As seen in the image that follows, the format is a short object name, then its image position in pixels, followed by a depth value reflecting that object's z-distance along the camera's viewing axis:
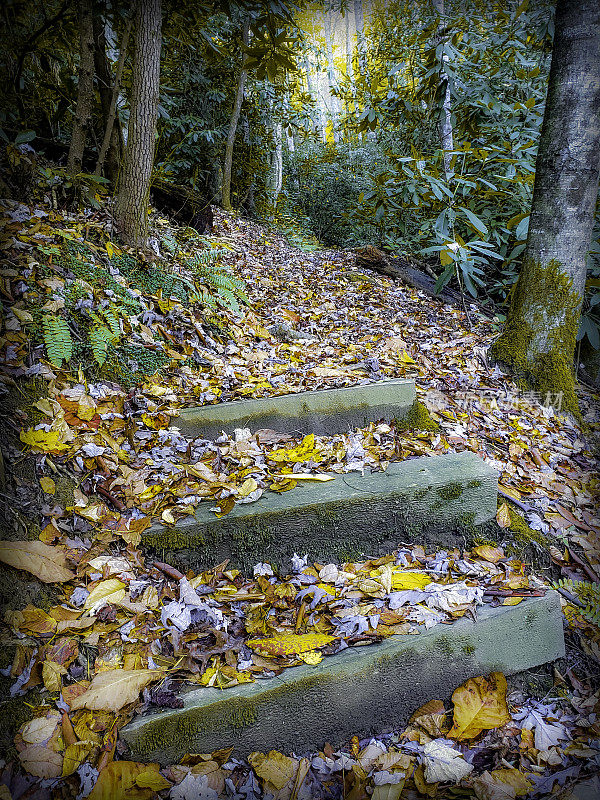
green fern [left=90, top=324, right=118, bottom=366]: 2.61
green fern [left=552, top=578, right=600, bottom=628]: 2.02
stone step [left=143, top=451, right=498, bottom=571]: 1.94
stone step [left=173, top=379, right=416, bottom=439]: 2.67
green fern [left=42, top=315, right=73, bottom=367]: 2.34
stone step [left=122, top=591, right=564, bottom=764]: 1.44
